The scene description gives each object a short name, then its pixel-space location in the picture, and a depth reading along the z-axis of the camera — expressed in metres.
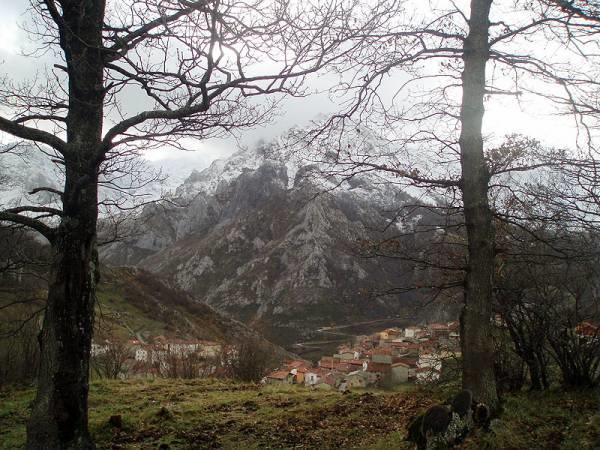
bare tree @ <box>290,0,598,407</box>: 5.27
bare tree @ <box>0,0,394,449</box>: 4.91
